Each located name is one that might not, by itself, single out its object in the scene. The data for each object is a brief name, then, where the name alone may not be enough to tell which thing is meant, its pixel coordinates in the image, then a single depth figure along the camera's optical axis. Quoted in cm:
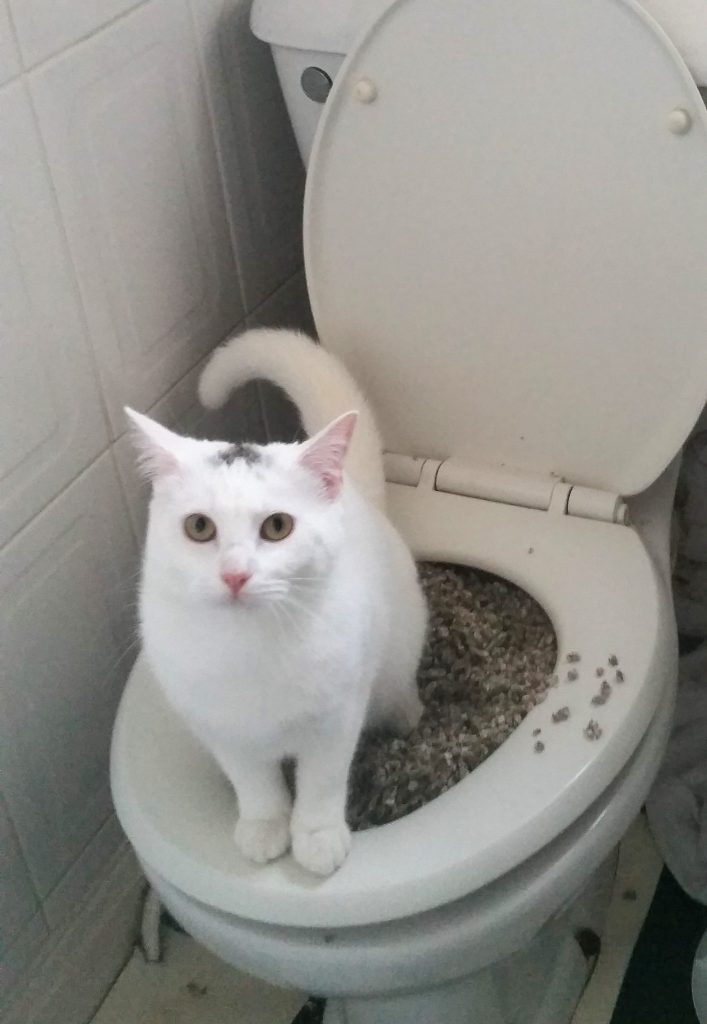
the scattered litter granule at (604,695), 71
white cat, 56
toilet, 64
